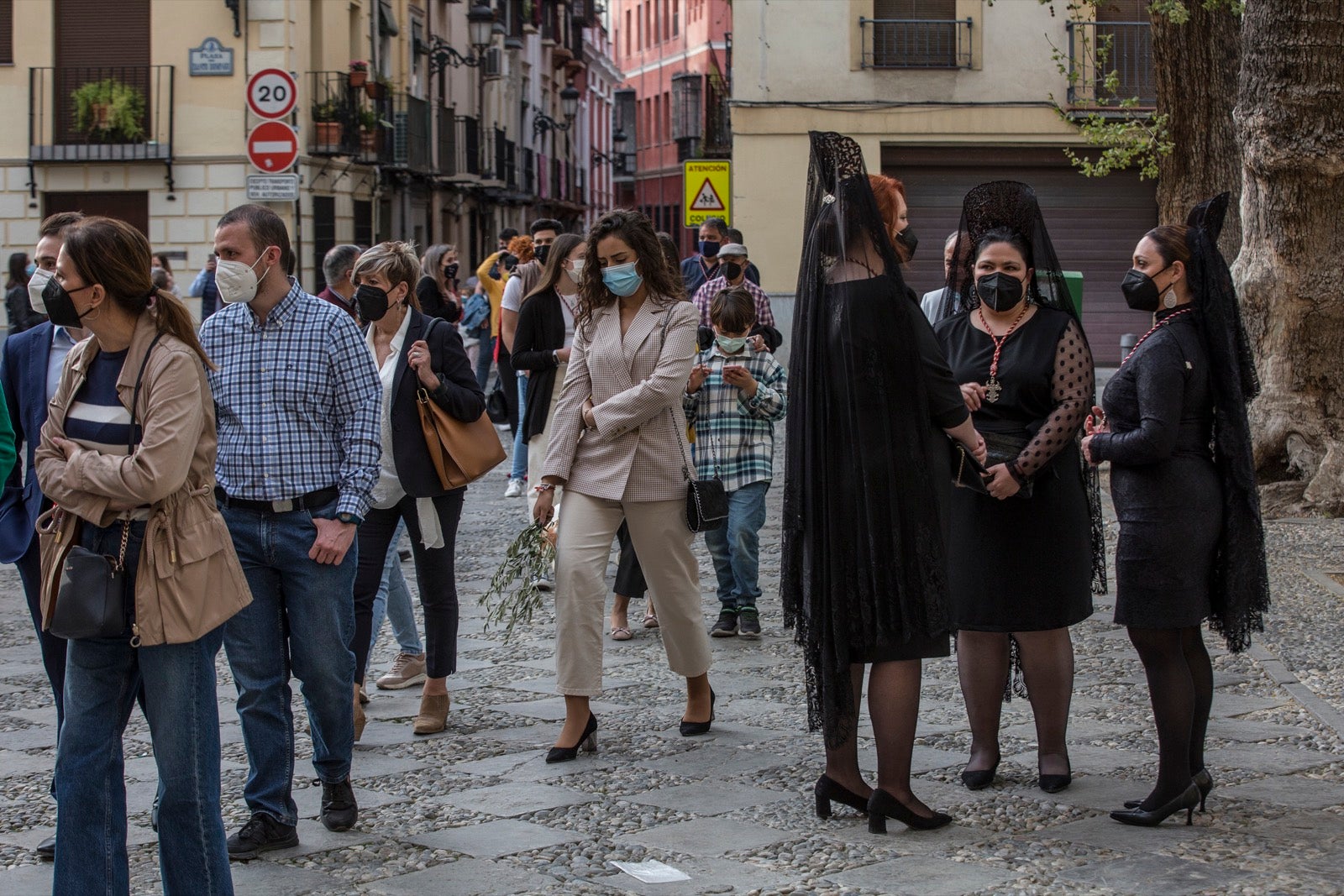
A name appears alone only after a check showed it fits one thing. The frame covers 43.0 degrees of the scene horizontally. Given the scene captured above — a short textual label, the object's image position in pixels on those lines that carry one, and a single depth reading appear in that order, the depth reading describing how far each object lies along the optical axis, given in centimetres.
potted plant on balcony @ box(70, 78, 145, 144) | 2586
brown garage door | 2731
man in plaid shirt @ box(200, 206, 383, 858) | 498
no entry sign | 1438
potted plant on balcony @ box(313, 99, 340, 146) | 2781
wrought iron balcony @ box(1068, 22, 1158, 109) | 2741
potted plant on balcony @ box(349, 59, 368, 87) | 2838
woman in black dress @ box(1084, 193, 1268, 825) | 521
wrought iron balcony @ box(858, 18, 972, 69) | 2748
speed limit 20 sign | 1429
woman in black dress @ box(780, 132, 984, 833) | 511
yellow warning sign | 2033
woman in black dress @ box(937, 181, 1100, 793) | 548
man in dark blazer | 514
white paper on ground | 479
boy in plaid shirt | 815
